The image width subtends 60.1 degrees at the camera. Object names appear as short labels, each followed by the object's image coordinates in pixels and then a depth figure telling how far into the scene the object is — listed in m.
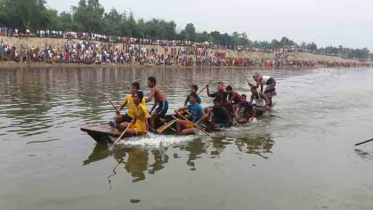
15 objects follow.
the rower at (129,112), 8.96
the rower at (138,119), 9.03
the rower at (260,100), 14.01
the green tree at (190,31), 79.52
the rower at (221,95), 11.10
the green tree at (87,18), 59.00
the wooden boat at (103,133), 8.48
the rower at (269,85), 15.34
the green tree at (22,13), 49.81
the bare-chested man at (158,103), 10.04
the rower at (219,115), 11.48
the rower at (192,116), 10.15
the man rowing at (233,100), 11.90
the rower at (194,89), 10.23
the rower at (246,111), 12.86
